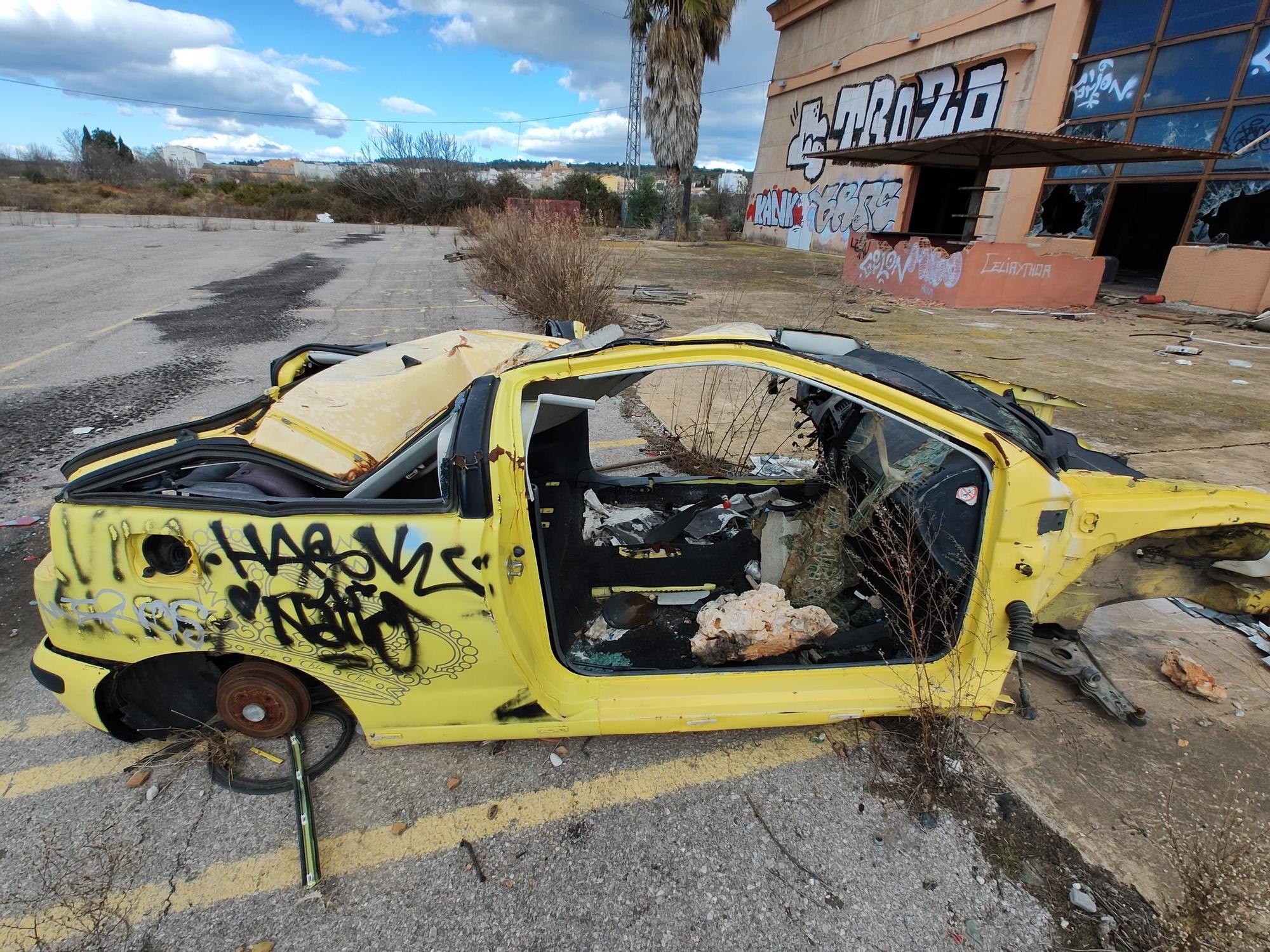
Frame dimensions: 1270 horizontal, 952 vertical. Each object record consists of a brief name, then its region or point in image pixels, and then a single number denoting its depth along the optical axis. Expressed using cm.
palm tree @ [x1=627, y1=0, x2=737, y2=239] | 2467
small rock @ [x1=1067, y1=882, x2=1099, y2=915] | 184
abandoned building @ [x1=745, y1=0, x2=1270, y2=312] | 1199
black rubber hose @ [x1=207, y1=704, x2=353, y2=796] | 218
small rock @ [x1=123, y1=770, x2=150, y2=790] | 219
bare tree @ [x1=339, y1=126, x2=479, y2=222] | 3588
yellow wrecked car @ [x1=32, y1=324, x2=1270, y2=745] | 193
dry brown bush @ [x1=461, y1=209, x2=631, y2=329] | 801
